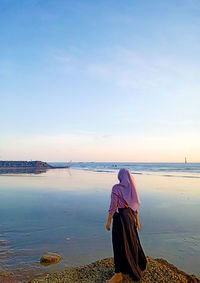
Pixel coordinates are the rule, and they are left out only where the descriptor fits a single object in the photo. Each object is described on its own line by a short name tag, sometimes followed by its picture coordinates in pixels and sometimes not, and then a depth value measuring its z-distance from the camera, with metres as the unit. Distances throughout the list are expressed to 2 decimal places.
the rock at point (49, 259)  5.79
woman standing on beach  4.52
